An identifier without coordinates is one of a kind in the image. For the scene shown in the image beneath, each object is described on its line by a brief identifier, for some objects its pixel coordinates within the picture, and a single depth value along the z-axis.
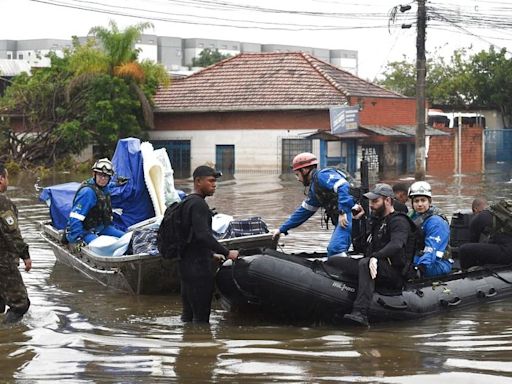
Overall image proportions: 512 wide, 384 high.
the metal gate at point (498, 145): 55.03
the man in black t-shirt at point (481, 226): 12.40
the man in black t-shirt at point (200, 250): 9.55
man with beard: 9.80
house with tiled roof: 44.38
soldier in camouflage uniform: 9.77
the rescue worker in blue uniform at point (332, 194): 11.22
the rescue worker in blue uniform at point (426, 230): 10.75
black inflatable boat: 9.84
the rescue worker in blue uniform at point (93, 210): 12.98
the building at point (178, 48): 94.47
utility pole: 31.45
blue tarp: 14.25
